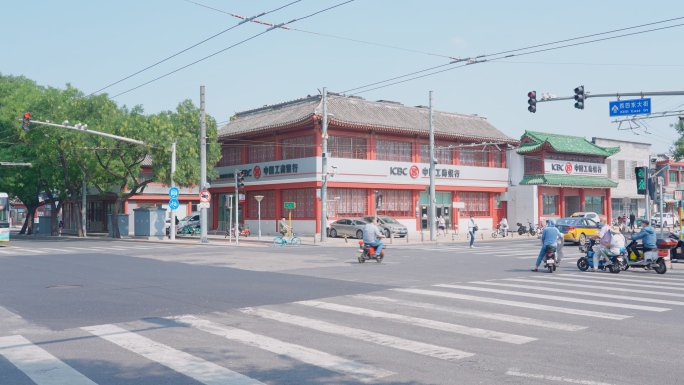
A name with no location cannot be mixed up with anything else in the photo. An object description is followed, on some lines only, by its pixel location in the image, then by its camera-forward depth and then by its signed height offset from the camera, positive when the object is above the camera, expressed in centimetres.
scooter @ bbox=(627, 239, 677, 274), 1892 -125
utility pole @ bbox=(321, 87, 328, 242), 3766 +286
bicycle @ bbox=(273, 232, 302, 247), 3603 -135
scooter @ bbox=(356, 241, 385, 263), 2214 -128
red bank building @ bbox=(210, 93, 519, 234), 4584 +393
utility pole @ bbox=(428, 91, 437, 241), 4103 +141
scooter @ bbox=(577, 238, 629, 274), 1931 -141
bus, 3803 +14
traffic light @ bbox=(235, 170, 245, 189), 3878 +220
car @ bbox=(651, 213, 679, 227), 6019 -58
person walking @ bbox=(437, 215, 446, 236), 4781 -72
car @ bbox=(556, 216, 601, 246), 3622 -82
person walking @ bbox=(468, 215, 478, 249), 3387 -71
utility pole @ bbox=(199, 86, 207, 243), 3678 +283
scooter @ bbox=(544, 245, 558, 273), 1906 -124
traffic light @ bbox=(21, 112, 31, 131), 2952 +440
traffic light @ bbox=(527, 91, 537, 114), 2461 +426
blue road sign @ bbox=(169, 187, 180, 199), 3784 +143
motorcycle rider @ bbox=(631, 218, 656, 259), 1883 -66
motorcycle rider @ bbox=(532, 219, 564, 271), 1914 -68
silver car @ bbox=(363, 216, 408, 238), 4309 -73
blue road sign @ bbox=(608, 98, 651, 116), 2314 +382
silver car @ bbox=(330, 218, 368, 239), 4259 -71
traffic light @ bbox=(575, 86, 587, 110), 2335 +417
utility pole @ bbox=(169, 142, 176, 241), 3900 +280
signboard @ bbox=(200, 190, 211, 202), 3700 +121
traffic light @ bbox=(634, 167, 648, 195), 2142 +113
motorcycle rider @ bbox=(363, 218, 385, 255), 2214 -71
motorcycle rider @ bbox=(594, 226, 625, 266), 1922 -91
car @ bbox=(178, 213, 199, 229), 5266 -27
